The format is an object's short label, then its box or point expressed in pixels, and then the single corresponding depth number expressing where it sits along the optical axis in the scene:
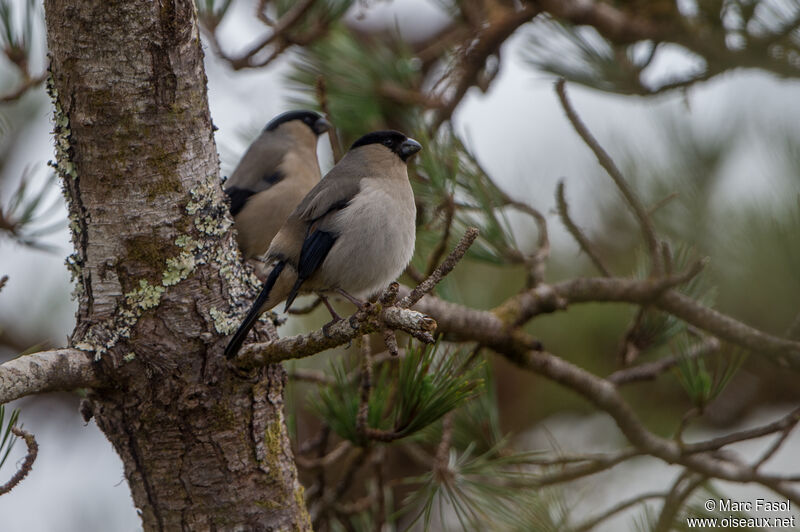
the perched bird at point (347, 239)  5.12
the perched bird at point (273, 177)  6.72
